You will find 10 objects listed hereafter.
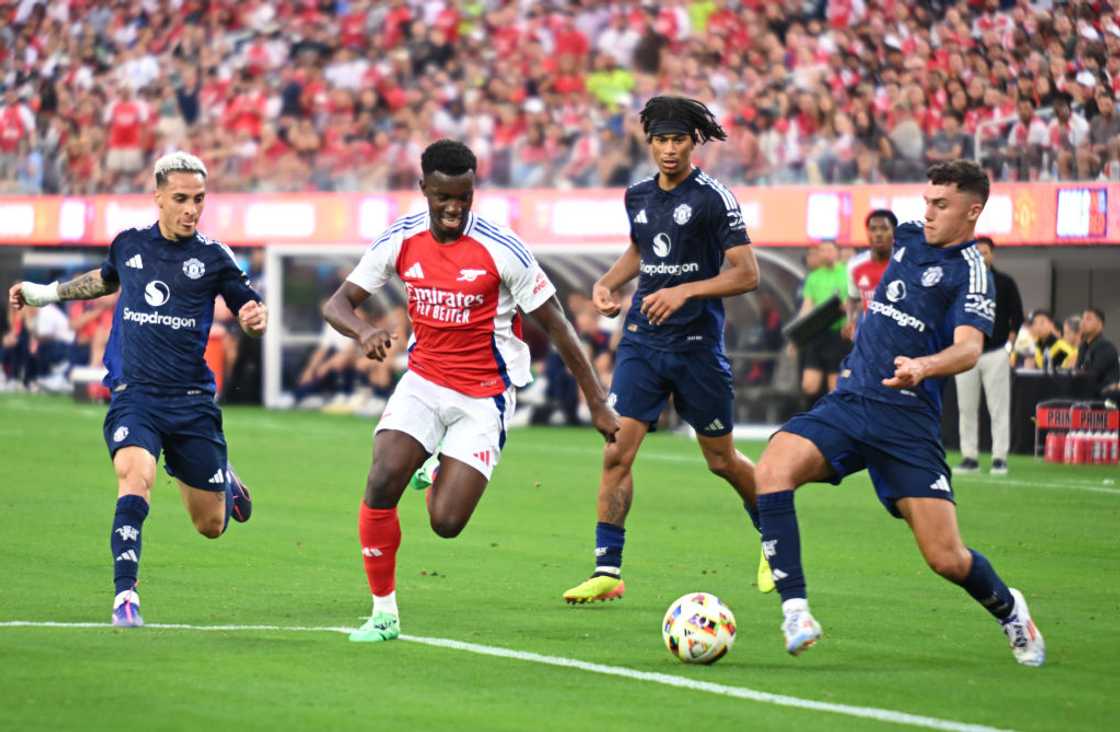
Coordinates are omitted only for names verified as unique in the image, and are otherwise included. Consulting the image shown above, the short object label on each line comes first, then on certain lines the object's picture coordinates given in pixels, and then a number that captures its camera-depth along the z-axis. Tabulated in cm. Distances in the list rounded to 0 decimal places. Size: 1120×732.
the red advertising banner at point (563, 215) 4241
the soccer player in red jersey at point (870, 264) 2950
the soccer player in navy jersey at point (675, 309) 1964
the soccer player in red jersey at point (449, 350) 1648
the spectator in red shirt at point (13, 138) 6291
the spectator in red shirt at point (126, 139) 6172
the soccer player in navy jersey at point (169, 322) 1844
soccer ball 1541
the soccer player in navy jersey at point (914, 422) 1556
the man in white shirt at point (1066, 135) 4103
